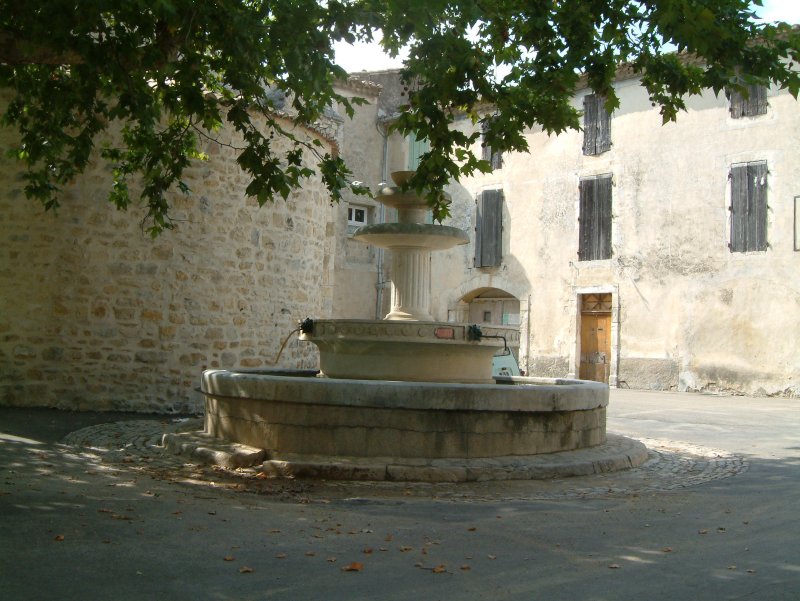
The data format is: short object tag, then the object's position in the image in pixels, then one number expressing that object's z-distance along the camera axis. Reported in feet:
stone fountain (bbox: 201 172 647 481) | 20.98
